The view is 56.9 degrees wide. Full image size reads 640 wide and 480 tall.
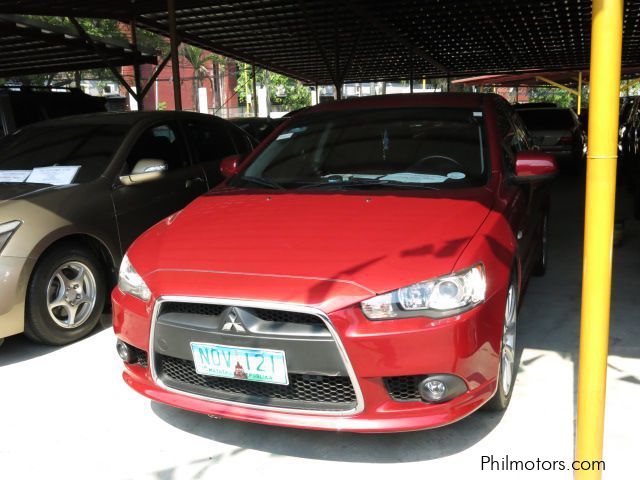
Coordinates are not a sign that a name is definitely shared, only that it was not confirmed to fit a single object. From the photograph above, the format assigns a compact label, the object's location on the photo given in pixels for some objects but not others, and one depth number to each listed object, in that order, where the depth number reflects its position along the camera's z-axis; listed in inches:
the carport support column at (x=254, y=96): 680.4
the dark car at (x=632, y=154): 305.7
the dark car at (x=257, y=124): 476.7
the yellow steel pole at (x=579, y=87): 1033.4
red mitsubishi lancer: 94.1
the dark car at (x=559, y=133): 453.1
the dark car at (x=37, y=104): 339.6
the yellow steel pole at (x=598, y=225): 74.4
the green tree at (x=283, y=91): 1627.7
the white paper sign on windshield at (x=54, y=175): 176.1
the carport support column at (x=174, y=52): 352.2
